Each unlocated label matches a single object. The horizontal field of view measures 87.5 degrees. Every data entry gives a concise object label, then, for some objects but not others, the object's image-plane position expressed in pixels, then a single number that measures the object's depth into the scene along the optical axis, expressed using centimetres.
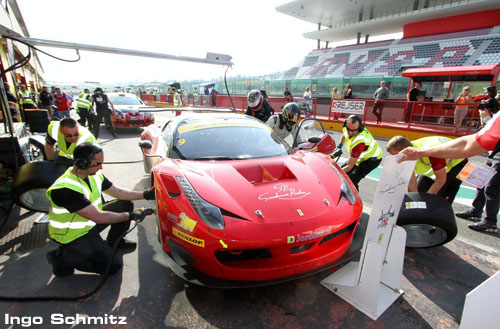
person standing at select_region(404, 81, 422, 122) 919
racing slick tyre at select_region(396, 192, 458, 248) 243
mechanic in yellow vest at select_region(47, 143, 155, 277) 207
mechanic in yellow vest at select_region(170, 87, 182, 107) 1417
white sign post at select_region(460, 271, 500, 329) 139
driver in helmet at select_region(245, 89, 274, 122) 570
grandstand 2103
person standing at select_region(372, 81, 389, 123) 974
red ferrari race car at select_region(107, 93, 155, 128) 930
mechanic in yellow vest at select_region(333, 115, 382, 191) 342
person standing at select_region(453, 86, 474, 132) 804
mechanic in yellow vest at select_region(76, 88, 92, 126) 868
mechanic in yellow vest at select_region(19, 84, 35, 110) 666
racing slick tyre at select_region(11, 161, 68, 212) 290
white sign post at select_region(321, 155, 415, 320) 180
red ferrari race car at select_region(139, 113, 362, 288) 177
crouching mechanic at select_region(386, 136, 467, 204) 257
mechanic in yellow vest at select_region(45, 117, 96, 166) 321
